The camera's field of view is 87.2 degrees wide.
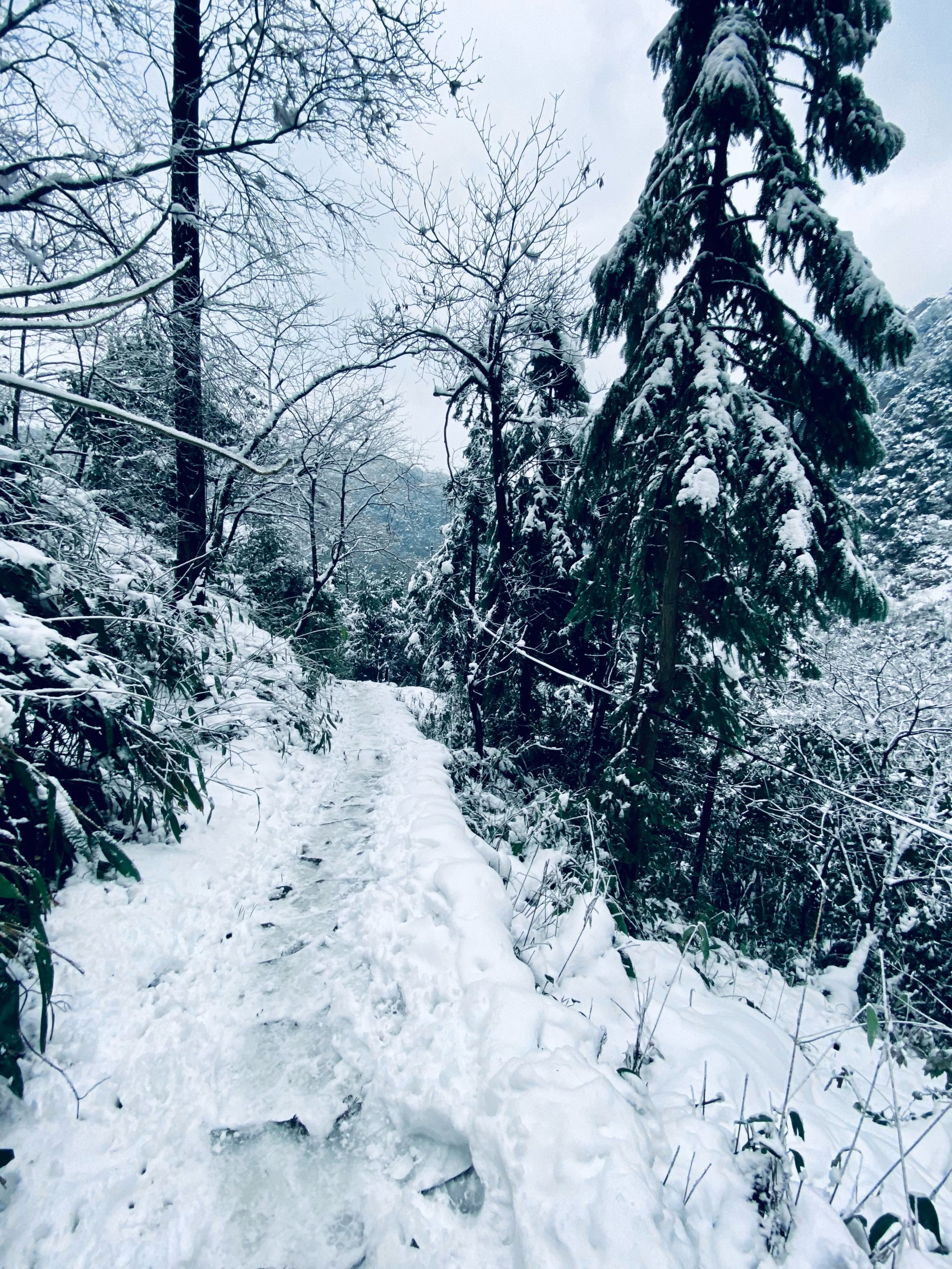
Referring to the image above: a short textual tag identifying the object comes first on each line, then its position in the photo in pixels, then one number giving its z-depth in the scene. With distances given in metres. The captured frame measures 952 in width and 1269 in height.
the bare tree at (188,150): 3.40
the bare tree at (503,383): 6.78
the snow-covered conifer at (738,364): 4.40
